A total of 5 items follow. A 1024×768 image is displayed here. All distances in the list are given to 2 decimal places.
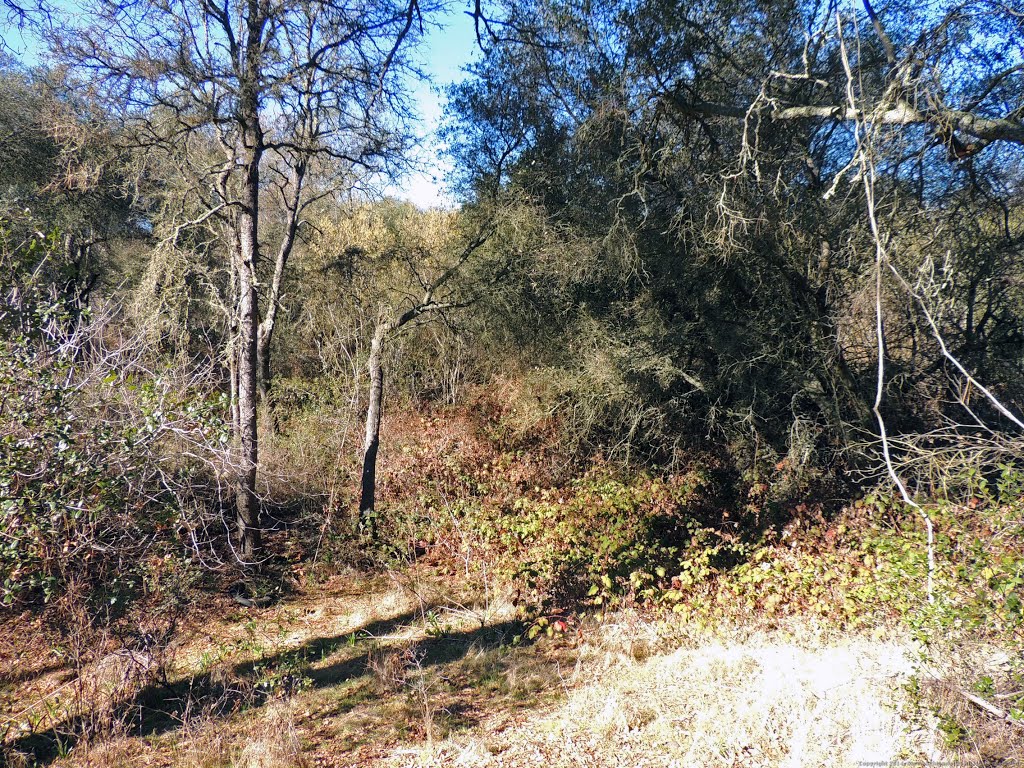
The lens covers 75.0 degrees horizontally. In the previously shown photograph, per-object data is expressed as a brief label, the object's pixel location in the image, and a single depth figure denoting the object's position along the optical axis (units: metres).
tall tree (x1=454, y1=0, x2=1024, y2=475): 7.53
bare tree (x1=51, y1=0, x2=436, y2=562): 7.61
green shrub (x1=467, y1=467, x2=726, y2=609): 8.20
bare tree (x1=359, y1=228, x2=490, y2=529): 9.93
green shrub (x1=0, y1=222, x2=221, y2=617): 4.60
